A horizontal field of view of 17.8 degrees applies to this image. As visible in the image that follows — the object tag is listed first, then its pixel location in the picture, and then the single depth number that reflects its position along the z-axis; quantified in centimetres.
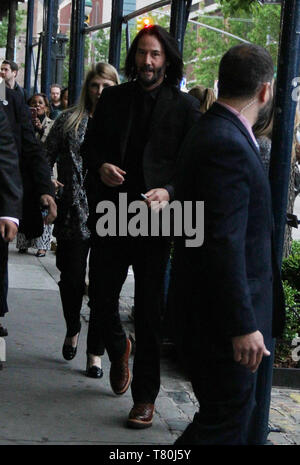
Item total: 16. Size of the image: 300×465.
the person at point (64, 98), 1329
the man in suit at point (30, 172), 581
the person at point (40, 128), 1133
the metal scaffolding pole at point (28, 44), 2206
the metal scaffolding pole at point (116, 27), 967
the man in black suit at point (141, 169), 502
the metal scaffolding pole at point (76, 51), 1144
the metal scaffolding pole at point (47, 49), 1639
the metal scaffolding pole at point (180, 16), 713
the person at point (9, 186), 481
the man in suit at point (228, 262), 330
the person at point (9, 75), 1107
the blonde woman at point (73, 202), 617
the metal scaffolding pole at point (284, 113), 434
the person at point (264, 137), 616
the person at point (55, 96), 1596
